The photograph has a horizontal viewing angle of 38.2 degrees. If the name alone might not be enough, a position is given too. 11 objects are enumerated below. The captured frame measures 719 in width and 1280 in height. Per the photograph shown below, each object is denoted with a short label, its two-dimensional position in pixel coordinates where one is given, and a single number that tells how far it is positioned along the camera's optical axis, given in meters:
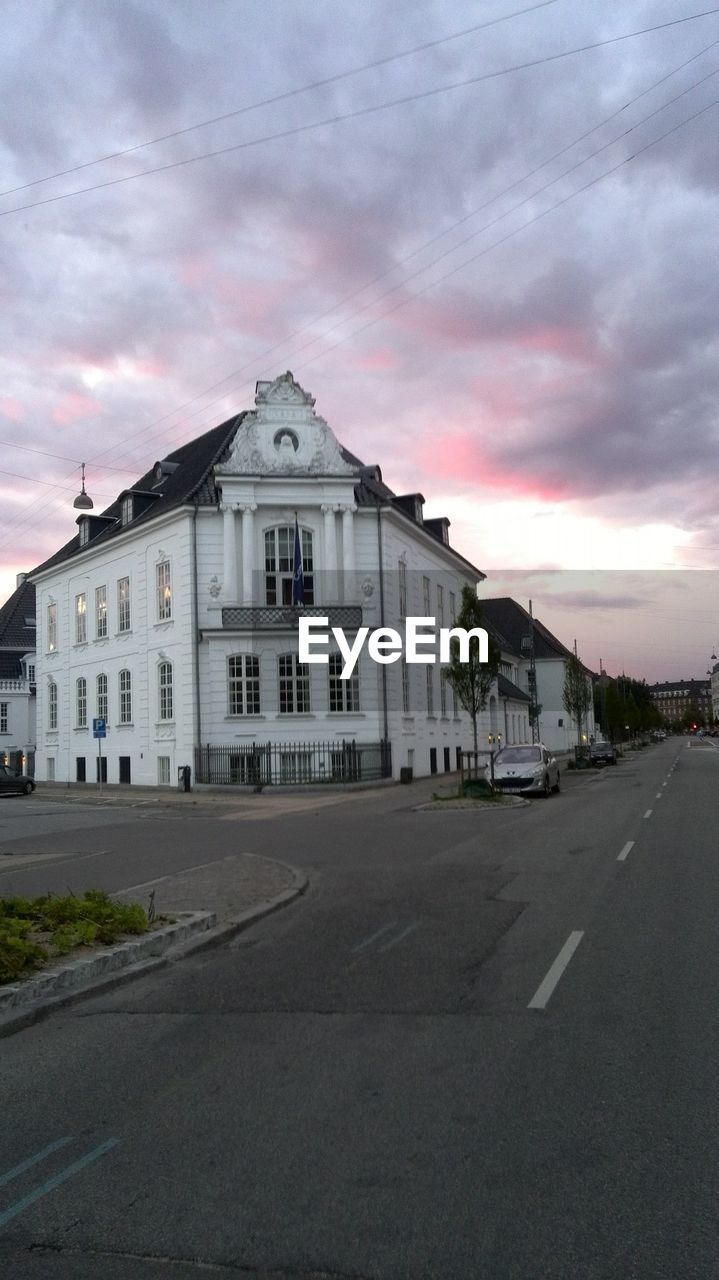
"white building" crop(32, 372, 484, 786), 37.62
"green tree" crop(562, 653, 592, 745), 66.06
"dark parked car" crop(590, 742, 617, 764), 56.50
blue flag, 37.41
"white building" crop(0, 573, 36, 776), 62.94
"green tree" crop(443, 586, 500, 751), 31.00
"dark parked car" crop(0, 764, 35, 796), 40.97
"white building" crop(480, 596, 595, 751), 90.19
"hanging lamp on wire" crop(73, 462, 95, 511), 42.25
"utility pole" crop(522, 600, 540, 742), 52.05
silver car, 30.38
